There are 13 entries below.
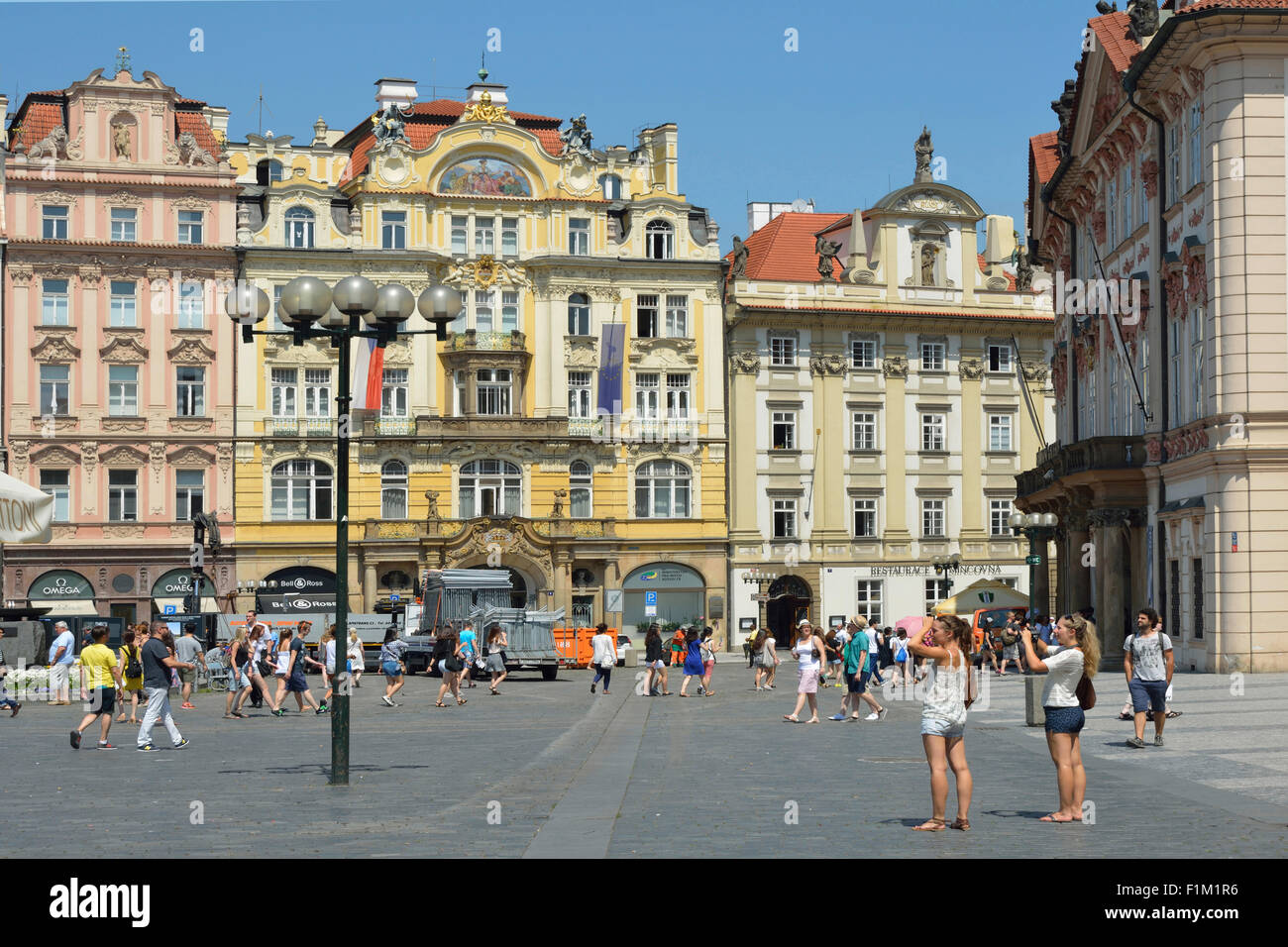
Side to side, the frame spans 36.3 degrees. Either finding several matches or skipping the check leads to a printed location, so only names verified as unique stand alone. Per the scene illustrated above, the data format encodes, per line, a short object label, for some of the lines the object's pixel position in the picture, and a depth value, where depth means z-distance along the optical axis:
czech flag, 70.12
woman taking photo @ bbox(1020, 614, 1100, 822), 15.12
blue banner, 73.19
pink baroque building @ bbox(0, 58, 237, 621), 68.31
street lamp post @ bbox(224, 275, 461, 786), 18.53
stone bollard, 27.52
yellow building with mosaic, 71.25
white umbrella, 21.41
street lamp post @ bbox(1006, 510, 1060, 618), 47.75
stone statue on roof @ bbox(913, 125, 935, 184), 79.37
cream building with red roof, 75.75
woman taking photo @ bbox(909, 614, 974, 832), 14.62
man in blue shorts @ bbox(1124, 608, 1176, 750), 22.77
